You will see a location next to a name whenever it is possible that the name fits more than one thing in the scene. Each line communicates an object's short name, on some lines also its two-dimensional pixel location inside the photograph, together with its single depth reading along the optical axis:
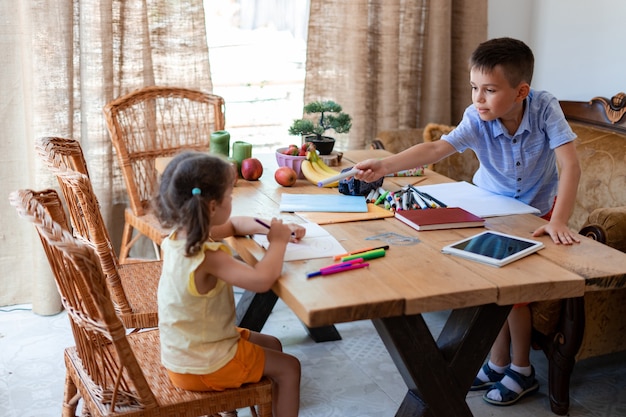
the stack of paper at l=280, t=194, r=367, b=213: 2.27
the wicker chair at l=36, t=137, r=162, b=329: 2.03
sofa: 2.49
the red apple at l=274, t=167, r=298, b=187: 2.52
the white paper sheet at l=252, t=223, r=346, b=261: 1.88
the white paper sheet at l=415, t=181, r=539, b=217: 2.31
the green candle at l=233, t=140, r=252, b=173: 2.65
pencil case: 2.42
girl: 1.70
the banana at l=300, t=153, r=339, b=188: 2.56
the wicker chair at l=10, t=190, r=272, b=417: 1.56
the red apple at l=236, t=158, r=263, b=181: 2.59
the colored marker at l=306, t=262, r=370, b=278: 1.74
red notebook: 2.11
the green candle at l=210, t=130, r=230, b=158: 2.61
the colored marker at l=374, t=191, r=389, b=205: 2.36
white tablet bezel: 1.83
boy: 2.30
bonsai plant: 2.71
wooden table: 1.62
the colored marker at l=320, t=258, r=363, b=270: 1.77
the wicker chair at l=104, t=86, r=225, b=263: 3.04
